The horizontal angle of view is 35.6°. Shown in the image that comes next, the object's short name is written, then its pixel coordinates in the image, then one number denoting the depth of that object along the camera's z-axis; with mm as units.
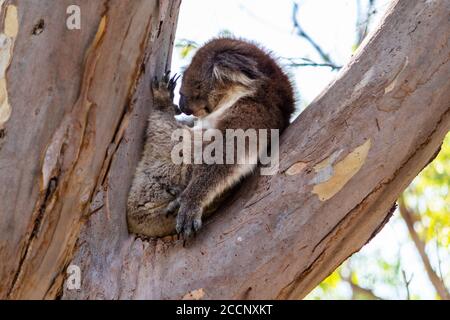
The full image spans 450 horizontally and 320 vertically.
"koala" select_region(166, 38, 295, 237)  3508
